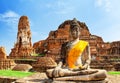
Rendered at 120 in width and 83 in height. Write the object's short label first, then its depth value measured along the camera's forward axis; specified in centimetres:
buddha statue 276
